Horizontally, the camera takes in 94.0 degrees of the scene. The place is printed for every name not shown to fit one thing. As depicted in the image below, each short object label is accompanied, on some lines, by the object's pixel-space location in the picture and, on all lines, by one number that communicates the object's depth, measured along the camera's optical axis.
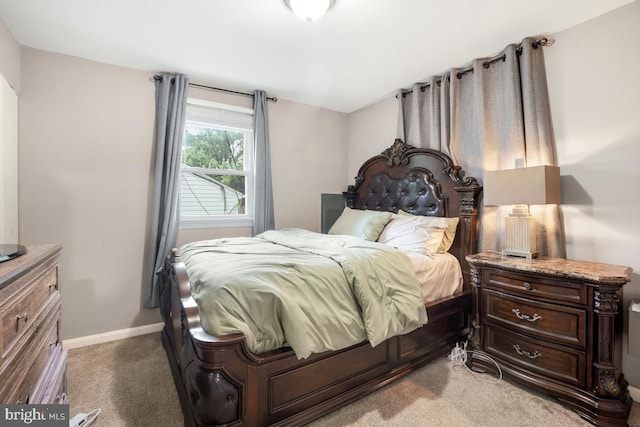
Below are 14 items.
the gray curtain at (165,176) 2.79
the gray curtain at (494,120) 2.18
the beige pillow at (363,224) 2.83
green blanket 1.38
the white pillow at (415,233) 2.45
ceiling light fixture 1.79
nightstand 1.60
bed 1.29
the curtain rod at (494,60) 2.18
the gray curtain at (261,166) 3.31
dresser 0.88
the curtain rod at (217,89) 2.81
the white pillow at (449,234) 2.54
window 3.13
